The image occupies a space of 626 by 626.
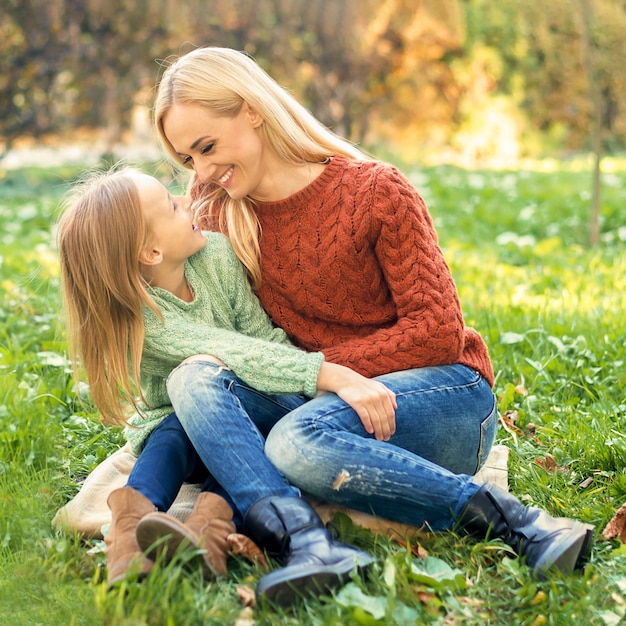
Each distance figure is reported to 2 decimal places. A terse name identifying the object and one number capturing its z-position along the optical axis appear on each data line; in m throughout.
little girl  1.82
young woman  1.89
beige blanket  1.97
